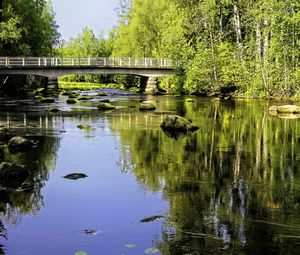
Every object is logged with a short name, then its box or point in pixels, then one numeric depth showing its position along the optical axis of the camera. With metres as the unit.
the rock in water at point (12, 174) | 12.80
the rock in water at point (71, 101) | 46.10
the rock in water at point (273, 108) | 35.41
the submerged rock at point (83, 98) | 51.25
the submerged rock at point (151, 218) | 9.94
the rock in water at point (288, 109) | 33.97
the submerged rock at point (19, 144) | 18.03
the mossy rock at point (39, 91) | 64.72
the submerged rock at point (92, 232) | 9.23
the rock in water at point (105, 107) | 37.25
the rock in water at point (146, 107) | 36.78
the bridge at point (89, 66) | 57.28
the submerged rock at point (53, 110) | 35.40
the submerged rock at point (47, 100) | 47.36
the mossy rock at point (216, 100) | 48.66
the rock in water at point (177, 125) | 23.97
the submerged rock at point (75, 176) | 13.94
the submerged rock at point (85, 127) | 25.75
